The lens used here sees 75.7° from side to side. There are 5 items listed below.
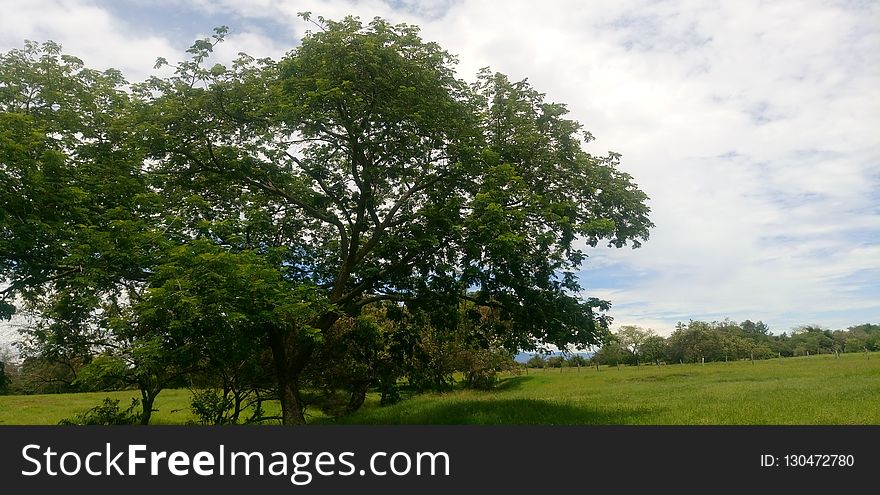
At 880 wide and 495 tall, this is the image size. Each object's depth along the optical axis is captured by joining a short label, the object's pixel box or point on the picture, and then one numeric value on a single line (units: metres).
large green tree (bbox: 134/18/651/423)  17.67
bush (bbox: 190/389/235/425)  23.47
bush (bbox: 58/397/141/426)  22.55
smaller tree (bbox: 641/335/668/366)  101.44
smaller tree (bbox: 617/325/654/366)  125.62
